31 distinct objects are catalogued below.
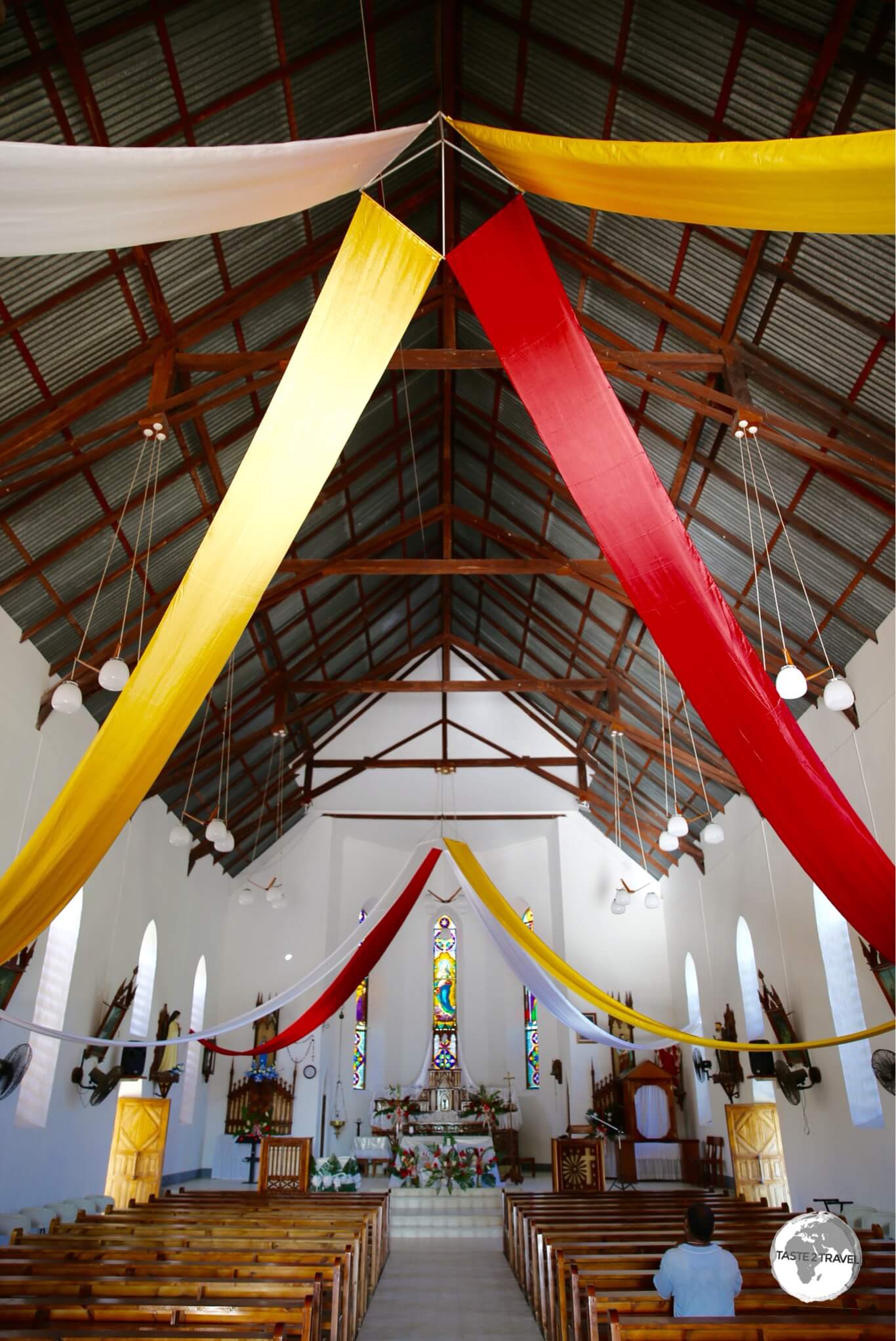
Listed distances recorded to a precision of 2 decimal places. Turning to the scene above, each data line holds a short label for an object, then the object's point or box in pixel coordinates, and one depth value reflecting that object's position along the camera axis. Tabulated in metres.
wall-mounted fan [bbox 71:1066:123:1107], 10.50
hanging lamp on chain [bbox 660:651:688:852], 9.13
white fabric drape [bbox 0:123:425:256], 2.62
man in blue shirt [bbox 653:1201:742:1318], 4.07
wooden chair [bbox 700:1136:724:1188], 12.98
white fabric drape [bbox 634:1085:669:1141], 14.36
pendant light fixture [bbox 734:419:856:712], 6.05
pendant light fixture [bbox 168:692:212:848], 9.72
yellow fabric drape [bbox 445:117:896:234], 2.53
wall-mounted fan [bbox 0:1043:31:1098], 8.51
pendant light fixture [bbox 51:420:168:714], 6.53
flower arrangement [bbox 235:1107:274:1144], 14.22
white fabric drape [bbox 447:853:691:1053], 9.06
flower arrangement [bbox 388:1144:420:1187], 12.86
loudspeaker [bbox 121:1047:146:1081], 11.05
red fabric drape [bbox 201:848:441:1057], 9.28
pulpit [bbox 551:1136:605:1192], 11.33
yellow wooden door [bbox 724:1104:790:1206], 11.67
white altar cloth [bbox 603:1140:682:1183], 14.45
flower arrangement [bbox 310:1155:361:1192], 12.80
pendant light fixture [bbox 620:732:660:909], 12.05
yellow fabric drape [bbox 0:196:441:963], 3.38
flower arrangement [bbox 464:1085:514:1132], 14.66
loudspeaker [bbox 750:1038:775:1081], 10.69
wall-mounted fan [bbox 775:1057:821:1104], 10.11
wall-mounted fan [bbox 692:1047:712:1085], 13.37
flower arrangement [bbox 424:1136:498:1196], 12.51
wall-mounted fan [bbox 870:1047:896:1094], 8.07
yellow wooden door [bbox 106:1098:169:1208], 11.61
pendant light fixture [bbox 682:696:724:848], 9.48
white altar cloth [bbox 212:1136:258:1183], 14.86
